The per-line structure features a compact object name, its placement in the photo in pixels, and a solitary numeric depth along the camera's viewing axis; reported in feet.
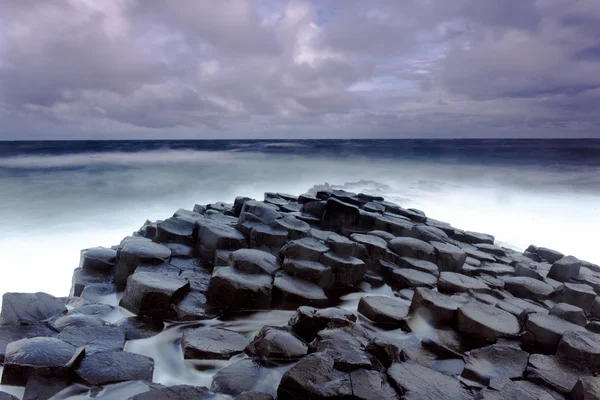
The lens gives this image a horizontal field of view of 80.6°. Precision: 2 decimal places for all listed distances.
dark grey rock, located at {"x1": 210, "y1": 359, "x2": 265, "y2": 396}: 7.55
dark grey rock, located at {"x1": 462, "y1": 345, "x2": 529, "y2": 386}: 8.63
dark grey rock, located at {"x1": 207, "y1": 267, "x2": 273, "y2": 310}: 11.66
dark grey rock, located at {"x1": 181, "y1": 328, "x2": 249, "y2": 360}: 8.95
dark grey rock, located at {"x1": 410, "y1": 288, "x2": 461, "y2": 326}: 10.92
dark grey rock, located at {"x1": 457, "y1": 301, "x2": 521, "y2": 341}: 10.36
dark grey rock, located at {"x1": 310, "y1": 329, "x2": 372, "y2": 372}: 7.63
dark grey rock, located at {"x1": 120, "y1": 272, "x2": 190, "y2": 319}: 10.96
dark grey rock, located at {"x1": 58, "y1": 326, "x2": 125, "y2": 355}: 8.86
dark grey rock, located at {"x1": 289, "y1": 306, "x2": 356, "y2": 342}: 9.71
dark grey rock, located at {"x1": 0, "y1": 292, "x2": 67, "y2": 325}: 9.98
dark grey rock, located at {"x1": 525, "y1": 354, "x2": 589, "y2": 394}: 8.26
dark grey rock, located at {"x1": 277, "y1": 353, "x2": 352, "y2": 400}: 6.88
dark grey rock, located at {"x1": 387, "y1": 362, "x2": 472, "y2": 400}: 7.41
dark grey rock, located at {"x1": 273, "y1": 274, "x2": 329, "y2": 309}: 11.91
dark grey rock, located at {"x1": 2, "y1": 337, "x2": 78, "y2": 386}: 7.55
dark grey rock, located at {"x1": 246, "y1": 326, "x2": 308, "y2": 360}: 8.62
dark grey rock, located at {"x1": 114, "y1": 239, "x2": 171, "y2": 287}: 13.17
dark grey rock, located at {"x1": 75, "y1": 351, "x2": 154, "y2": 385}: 7.68
